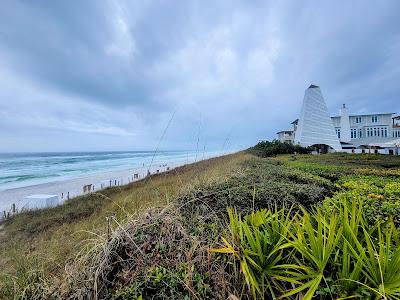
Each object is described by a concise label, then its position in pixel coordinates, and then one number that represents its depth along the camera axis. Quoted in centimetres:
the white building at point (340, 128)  3462
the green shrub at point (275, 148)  2437
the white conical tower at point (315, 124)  3422
